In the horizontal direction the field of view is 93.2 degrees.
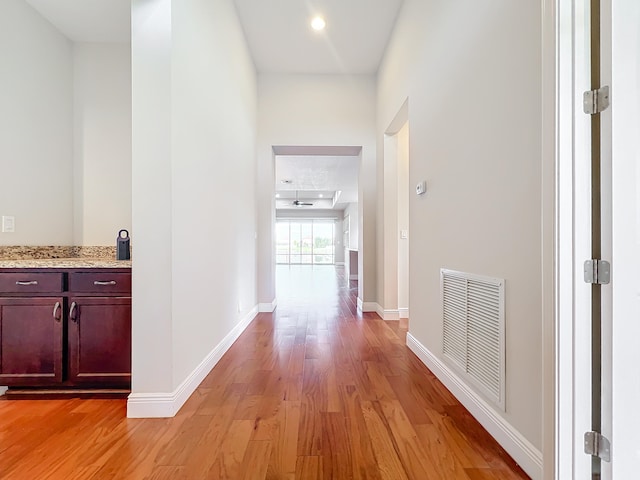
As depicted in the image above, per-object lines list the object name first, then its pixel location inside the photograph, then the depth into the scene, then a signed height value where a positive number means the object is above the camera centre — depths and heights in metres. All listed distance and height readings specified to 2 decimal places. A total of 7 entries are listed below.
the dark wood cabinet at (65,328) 1.86 -0.53
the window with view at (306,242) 15.01 -0.04
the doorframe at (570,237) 1.08 +0.01
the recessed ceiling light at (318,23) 3.23 +2.37
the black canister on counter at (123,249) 2.12 -0.05
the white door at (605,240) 1.04 +0.00
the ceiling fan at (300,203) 11.99 +1.55
